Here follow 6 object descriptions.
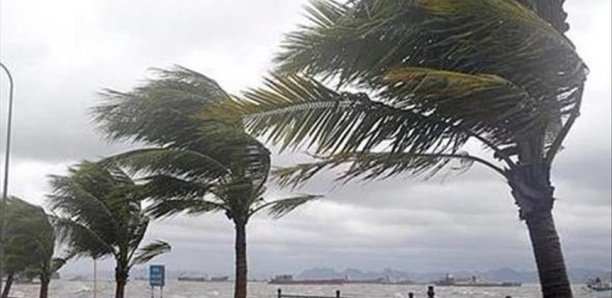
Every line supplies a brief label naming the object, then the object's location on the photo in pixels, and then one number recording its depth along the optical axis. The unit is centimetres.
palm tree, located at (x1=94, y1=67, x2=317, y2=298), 1305
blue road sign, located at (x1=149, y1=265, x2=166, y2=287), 1827
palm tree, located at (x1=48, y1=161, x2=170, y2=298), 1794
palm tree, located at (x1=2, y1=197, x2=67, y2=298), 2228
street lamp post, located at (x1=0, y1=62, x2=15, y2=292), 1681
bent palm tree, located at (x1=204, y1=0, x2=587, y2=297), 655
